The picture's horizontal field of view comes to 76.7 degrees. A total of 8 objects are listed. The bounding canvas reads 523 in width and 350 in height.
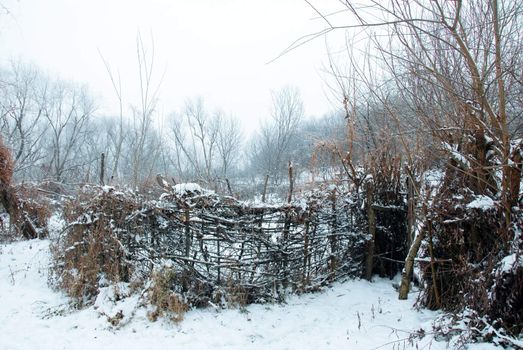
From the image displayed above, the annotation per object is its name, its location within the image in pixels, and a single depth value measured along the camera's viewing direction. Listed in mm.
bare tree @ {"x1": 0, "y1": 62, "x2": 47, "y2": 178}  21319
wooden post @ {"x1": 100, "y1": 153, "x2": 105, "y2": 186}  7815
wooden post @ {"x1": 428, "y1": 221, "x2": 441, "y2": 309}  3790
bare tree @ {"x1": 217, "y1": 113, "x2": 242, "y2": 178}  29631
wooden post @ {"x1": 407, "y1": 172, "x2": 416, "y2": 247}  4864
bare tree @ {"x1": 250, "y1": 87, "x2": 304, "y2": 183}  26094
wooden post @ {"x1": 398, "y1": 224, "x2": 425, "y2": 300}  4293
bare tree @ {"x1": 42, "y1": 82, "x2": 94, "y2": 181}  26281
